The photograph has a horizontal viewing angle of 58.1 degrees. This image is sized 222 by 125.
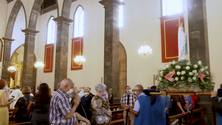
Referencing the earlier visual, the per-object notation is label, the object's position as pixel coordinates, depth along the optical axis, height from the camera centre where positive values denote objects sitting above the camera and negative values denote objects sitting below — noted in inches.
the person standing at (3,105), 156.7 -25.2
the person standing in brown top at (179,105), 248.7 -41.0
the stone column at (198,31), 260.4 +56.0
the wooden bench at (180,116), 185.3 -44.9
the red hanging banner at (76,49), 619.9 +76.1
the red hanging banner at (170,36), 429.1 +81.5
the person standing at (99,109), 142.4 -25.6
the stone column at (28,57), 541.0 +44.5
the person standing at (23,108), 177.8 -31.3
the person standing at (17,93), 275.6 -27.8
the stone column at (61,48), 465.4 +59.1
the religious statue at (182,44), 192.7 +28.9
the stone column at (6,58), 639.1 +49.9
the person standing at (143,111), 148.6 -28.4
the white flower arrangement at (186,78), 130.2 -3.3
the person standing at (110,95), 349.7 -38.3
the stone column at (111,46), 363.9 +50.0
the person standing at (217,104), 141.2 -22.4
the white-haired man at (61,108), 108.7 -19.0
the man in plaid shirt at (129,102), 207.5 -30.3
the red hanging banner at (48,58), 691.4 +53.5
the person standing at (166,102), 227.5 -33.8
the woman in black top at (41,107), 134.1 -23.0
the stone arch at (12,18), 644.7 +180.3
